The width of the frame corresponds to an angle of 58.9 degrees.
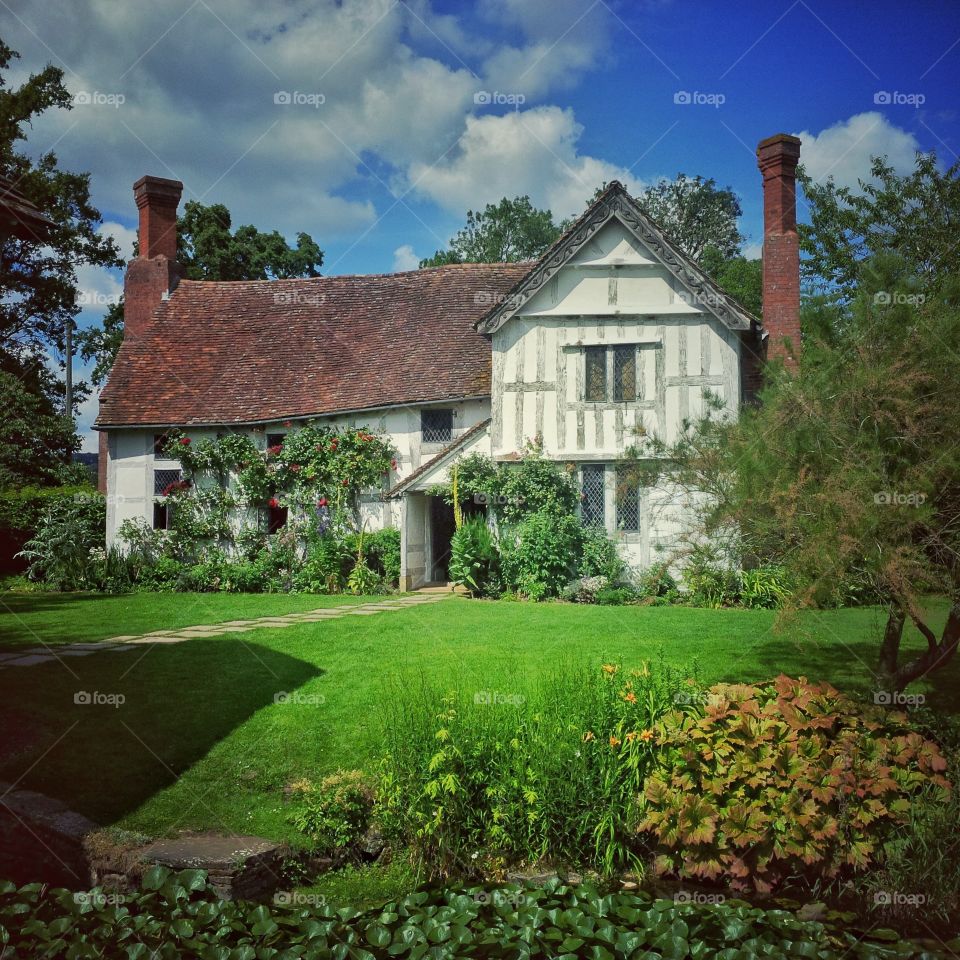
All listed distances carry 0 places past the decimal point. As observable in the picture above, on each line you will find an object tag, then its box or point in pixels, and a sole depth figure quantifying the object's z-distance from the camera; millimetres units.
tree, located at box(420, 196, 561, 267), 40969
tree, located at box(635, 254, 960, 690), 5566
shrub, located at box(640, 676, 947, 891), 5074
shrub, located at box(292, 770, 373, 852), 5484
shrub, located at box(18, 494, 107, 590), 18438
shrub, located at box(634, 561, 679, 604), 15383
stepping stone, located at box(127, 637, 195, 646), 10859
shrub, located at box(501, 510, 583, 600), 15719
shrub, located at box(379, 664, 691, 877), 5352
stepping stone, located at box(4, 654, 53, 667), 9086
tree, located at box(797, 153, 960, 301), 20297
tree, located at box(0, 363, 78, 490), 22938
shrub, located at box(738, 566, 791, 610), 14617
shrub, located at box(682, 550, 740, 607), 15016
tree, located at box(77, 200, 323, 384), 31859
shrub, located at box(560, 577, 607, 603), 15578
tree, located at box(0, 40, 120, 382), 25891
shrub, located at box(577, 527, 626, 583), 16000
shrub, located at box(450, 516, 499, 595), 16203
